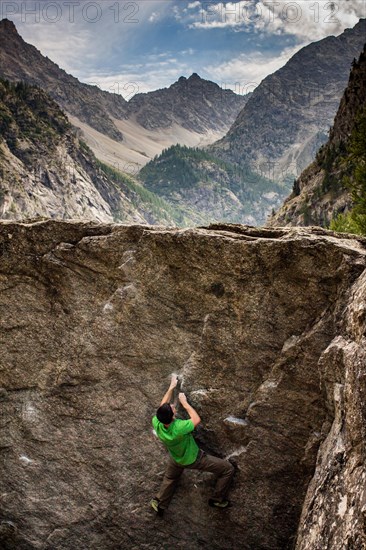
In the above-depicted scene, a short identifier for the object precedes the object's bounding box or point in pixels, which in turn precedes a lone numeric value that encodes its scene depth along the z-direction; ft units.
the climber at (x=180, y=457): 32.63
